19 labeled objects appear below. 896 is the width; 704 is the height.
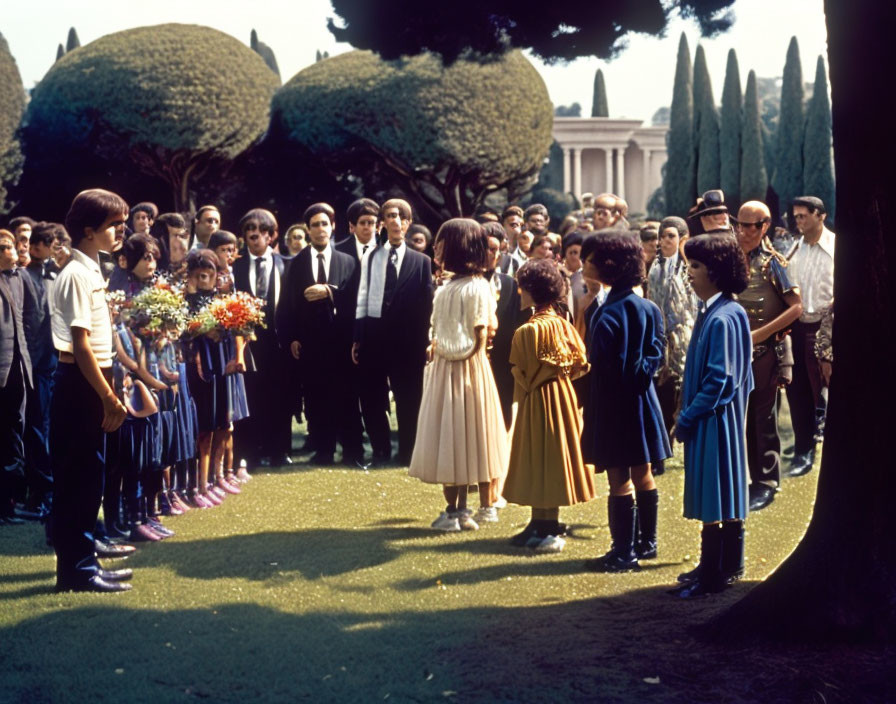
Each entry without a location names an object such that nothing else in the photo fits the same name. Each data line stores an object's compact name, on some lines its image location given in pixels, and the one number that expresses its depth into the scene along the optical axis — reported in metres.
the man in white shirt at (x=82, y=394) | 6.36
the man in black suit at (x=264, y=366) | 11.27
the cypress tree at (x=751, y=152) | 43.41
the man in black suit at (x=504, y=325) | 10.80
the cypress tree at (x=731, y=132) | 43.78
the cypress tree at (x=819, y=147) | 42.09
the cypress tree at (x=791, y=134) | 43.41
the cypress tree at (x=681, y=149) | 44.59
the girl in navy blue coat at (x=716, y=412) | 6.20
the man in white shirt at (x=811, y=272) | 11.08
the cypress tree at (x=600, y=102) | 55.28
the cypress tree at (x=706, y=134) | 44.12
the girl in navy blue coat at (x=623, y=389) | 6.93
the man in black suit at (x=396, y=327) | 11.06
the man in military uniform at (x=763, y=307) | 8.72
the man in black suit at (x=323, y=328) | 11.35
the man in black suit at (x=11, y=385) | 9.16
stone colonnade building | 54.12
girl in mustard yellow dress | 7.59
